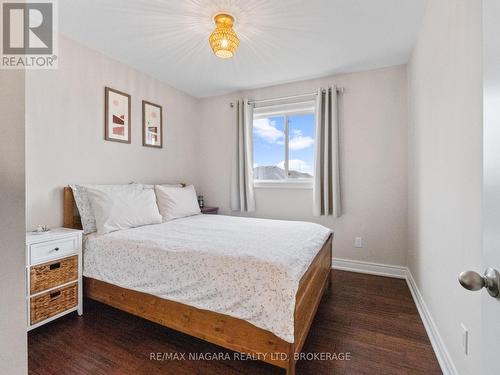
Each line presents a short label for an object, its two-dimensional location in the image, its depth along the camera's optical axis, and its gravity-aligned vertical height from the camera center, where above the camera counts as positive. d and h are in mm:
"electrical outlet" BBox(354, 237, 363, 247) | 3190 -724
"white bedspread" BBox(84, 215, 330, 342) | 1449 -544
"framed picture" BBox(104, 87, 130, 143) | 2806 +814
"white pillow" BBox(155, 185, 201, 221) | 2997 -210
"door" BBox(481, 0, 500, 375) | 565 +21
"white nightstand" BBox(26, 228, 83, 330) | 1851 -713
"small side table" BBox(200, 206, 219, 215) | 3750 -382
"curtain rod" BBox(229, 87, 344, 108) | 3250 +1260
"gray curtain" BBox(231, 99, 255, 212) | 3746 +460
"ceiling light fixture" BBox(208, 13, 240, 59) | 2023 +1215
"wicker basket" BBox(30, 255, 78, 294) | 1865 -703
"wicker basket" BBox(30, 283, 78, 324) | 1864 -931
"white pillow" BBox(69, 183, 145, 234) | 2340 -205
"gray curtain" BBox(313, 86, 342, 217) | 3195 +366
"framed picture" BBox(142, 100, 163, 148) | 3260 +823
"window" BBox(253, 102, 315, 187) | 3574 +615
